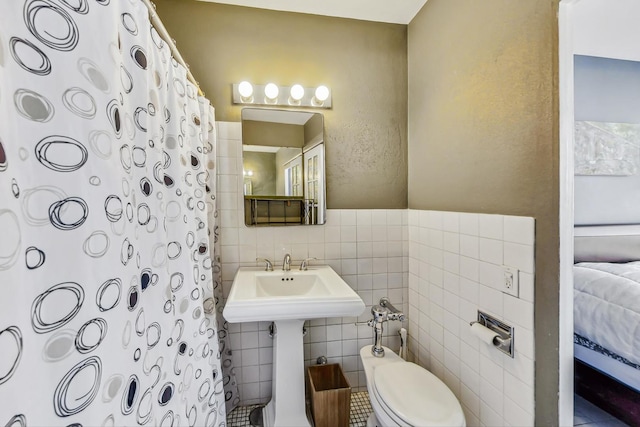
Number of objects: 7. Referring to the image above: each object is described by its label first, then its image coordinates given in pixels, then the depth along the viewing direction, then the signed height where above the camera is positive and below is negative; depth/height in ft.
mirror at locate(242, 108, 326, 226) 5.76 +0.80
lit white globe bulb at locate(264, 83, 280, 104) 5.69 +2.32
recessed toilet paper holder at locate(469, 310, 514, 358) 3.72 -1.79
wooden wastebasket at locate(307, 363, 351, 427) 4.87 -3.50
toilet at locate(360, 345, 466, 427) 3.62 -2.77
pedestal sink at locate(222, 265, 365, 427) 4.00 -1.55
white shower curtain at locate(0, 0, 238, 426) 1.31 -0.06
